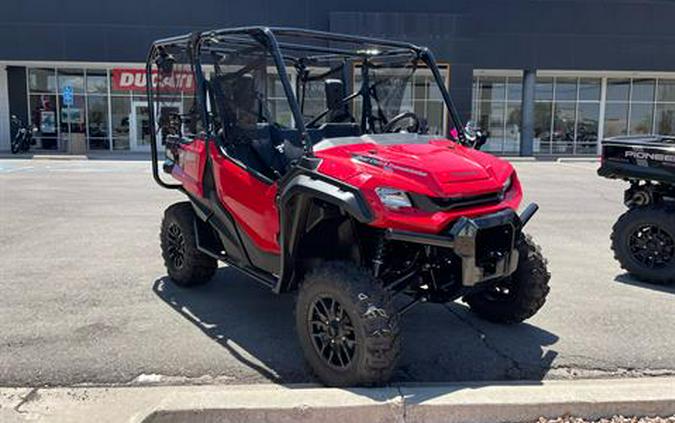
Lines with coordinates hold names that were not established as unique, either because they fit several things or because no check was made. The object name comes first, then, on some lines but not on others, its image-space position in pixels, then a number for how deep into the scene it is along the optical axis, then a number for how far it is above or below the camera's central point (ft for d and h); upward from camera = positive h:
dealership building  80.59 +9.89
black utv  20.98 -2.50
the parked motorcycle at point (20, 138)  83.92 -1.47
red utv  12.33 -1.30
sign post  88.84 +4.06
